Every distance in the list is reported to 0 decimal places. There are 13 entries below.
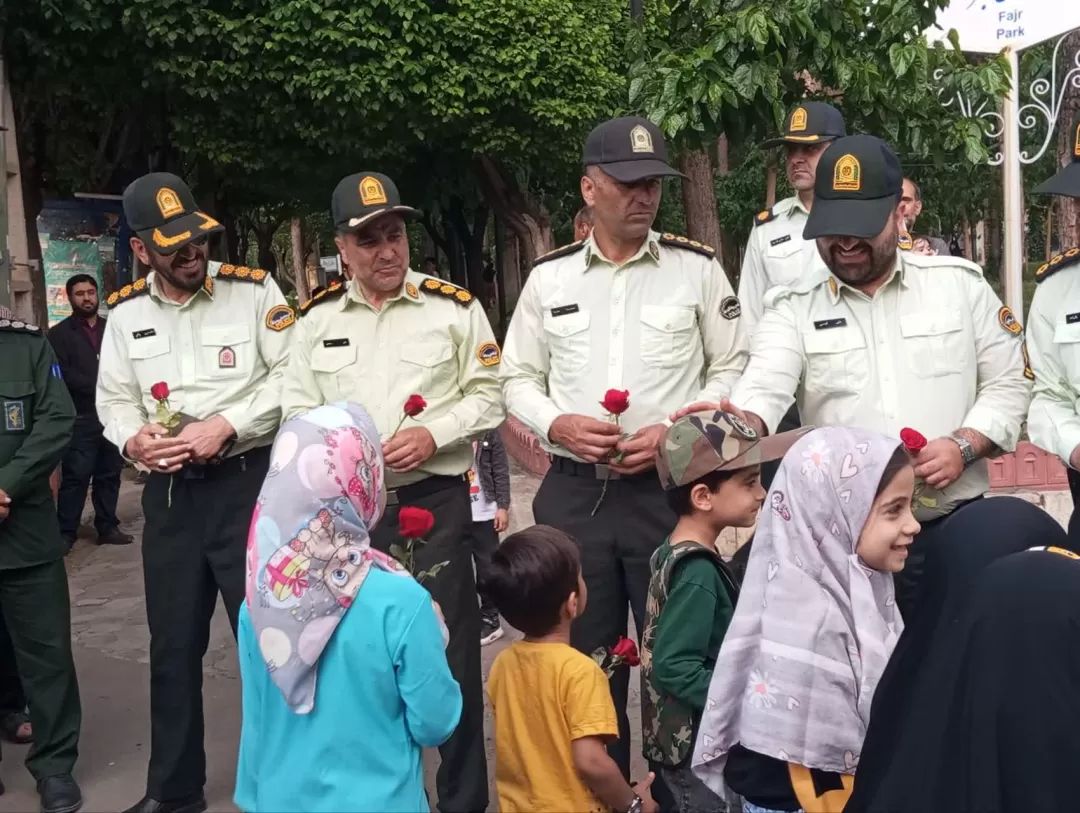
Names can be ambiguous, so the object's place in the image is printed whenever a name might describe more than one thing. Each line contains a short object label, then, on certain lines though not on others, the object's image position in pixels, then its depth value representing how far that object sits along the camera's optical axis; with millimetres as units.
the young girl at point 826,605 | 2412
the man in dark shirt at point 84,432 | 8570
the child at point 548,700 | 2969
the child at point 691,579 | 2871
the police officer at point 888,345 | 3311
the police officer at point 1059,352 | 3402
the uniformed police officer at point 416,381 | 3855
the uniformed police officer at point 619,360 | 3625
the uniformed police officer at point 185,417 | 4094
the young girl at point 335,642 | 2518
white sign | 7211
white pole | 7539
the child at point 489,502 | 5844
